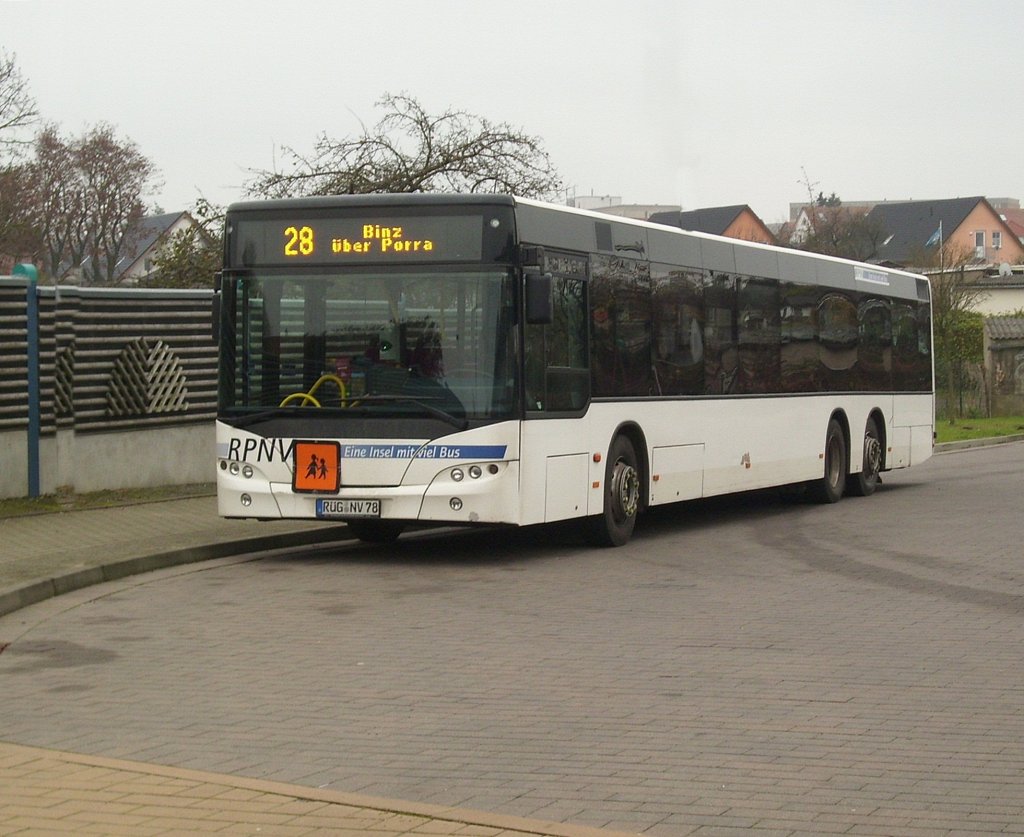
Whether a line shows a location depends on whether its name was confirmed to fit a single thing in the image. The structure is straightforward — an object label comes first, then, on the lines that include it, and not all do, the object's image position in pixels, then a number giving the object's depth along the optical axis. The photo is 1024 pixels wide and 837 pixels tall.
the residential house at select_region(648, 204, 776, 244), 115.00
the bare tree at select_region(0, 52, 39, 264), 44.94
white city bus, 13.45
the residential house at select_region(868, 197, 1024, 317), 114.44
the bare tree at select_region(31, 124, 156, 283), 65.12
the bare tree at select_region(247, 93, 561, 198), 27.05
